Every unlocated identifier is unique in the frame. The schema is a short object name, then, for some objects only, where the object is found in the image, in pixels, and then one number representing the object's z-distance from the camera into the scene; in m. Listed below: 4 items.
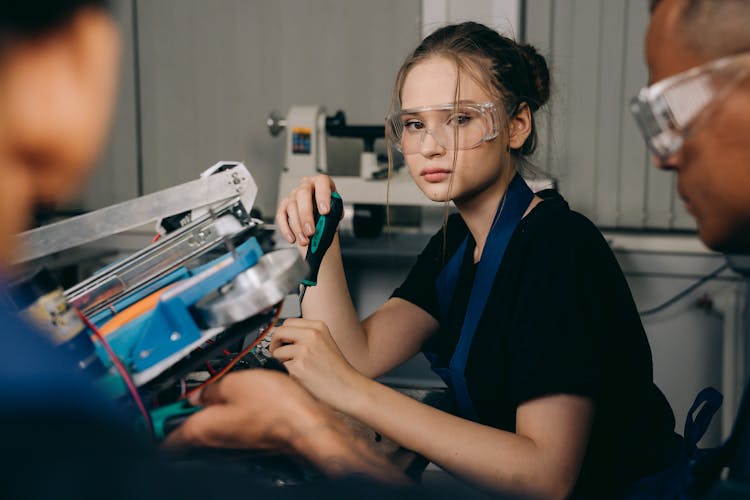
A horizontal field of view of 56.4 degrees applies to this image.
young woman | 0.93
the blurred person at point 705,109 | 0.58
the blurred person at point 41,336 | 0.34
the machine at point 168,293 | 0.61
